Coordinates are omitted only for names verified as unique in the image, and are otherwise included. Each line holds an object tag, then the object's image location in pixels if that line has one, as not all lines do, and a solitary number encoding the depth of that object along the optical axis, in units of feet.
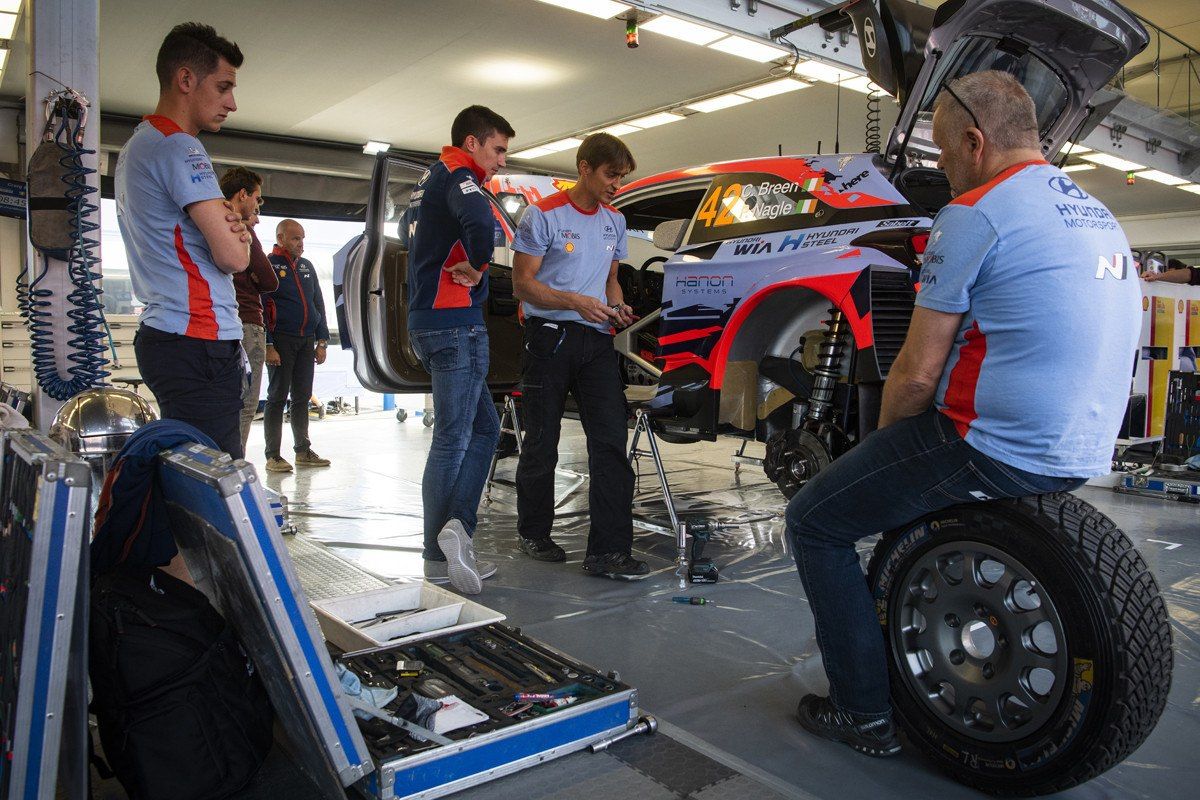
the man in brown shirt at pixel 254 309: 17.07
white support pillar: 11.21
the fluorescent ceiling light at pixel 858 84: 27.52
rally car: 5.65
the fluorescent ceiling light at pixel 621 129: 37.24
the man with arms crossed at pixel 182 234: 7.30
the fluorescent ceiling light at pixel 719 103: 32.96
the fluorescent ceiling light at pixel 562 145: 39.63
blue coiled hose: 10.83
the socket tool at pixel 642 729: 6.73
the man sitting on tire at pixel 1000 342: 5.66
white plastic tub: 8.03
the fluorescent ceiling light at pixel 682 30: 23.35
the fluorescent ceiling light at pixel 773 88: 30.86
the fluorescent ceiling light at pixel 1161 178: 41.39
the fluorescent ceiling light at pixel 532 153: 41.85
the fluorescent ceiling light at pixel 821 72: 26.16
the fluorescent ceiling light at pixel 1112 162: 38.55
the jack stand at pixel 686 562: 11.28
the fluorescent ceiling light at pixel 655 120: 35.76
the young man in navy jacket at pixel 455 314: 10.72
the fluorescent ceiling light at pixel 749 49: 25.20
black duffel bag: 5.30
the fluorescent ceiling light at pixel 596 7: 21.72
